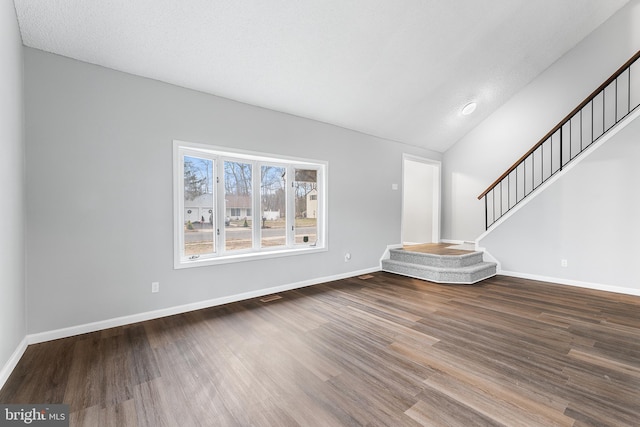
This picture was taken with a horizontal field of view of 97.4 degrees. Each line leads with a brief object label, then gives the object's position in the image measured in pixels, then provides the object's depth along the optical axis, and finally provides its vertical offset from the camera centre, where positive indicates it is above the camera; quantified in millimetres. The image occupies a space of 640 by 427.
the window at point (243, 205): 3494 +87
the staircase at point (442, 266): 4672 -969
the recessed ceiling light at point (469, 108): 5445 +2044
